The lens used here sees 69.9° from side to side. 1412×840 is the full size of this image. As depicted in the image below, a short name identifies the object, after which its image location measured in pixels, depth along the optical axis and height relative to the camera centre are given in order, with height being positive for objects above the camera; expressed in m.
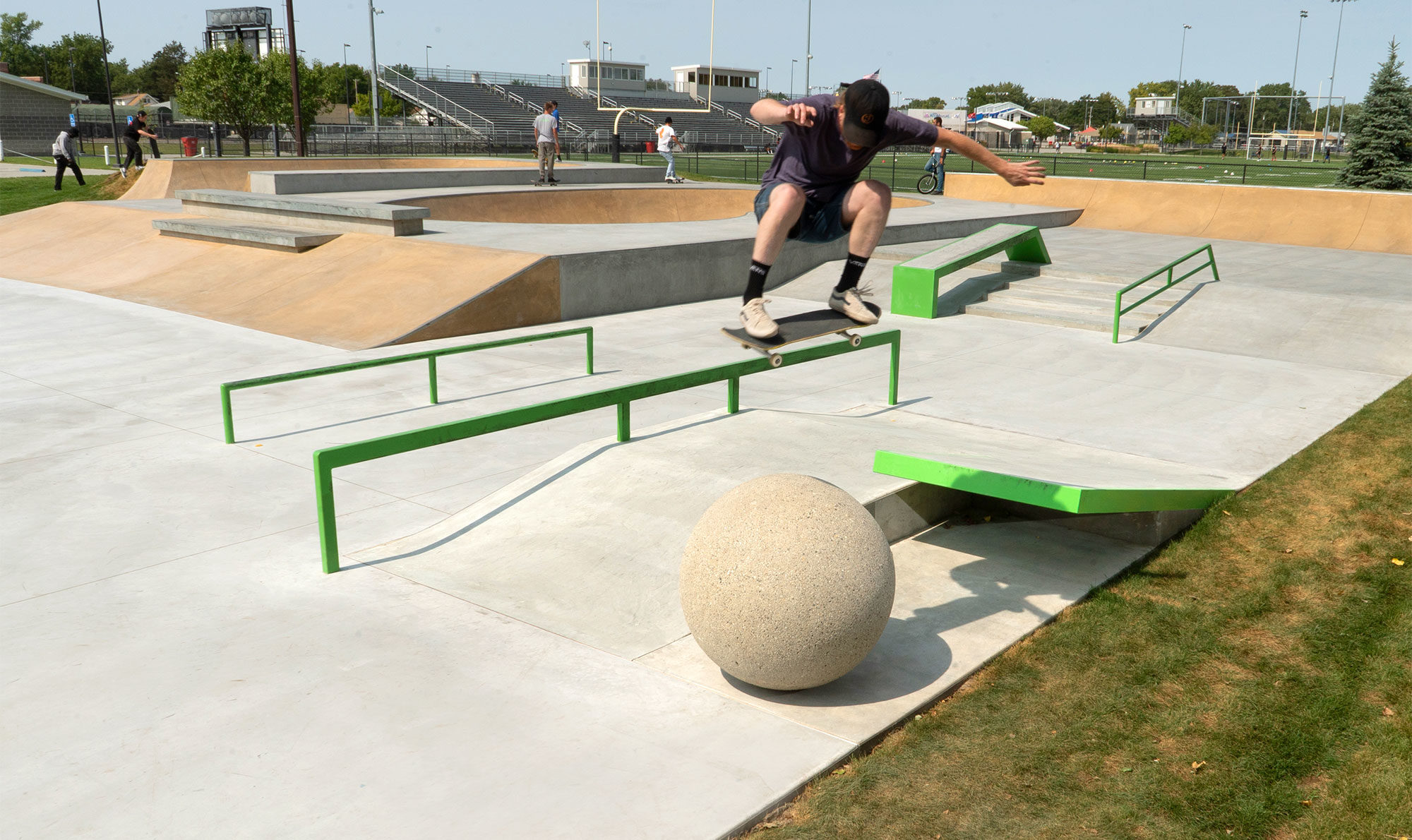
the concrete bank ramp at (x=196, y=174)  25.33 +0.15
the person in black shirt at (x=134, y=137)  27.28 +1.11
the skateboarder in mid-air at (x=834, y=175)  5.29 +0.07
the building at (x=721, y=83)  93.00 +9.65
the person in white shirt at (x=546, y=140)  22.77 +0.99
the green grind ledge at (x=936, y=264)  15.77 -1.16
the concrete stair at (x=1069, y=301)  15.23 -1.74
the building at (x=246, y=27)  99.00 +15.40
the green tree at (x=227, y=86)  40.78 +3.75
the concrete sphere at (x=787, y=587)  4.59 -1.80
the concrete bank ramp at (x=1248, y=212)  22.80 -0.46
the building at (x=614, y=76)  91.44 +9.91
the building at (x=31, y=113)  56.19 +3.59
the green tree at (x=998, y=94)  153.38 +14.54
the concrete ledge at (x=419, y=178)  21.91 +0.11
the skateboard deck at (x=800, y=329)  6.00 -0.84
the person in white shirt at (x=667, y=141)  27.34 +1.17
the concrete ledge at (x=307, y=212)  16.69 -0.54
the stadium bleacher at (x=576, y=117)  68.44 +4.93
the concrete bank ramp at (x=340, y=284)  14.16 -1.61
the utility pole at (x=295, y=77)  30.04 +3.06
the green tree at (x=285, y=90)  44.19 +4.76
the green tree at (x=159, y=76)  117.69 +11.94
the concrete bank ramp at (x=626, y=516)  5.88 -2.21
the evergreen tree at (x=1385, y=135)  29.42 +1.68
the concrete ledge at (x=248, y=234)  17.19 -0.92
